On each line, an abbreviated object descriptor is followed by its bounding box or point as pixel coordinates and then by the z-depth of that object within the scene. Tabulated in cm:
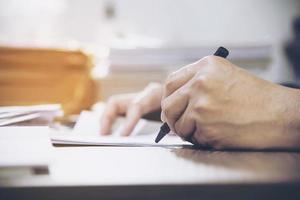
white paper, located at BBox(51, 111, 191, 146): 66
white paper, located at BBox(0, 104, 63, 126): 76
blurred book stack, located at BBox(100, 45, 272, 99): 217
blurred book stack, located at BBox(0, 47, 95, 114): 196
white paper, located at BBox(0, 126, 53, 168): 42
